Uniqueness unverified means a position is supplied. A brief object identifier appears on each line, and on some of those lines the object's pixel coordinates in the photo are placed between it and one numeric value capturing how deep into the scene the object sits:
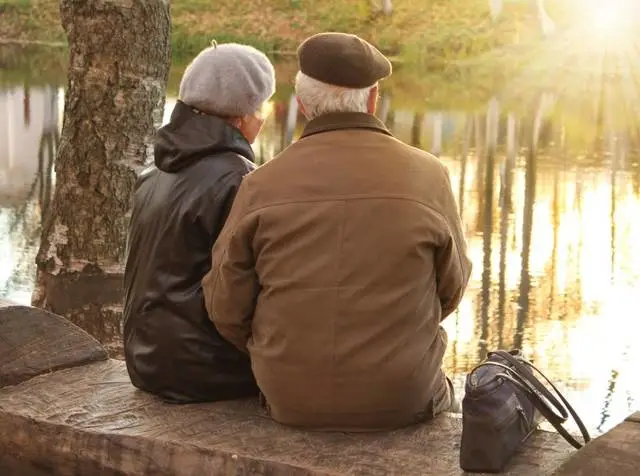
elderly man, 3.18
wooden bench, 3.21
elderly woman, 3.60
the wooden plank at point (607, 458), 2.78
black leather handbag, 3.06
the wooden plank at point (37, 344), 4.01
